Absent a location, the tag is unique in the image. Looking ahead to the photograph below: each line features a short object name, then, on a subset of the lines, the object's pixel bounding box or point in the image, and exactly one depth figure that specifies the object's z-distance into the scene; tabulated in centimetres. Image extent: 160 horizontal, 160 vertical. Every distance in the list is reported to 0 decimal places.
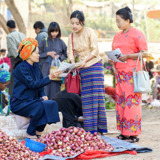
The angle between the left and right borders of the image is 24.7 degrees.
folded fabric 455
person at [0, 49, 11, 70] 1217
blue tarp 451
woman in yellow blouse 563
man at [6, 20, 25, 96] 874
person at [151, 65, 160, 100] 1091
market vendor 524
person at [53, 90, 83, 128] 592
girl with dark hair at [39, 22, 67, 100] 745
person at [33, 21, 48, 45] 811
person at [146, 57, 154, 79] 1363
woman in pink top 545
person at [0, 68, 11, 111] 606
